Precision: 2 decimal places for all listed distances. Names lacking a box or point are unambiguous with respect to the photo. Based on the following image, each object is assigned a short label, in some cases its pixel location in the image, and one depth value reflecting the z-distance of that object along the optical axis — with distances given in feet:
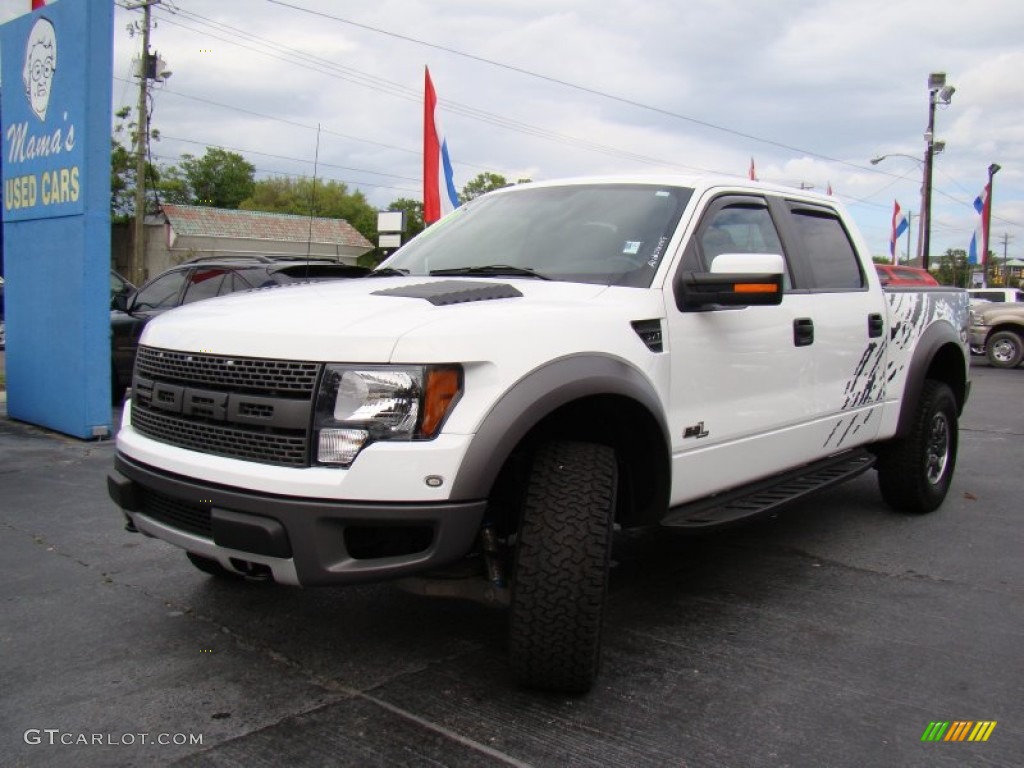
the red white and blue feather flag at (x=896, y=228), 106.63
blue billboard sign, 24.20
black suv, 26.08
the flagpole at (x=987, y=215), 106.52
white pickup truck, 8.63
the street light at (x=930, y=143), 92.79
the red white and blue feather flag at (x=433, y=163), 37.70
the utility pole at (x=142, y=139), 101.45
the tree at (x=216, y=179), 215.10
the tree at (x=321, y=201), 208.64
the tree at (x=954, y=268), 264.52
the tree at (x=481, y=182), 194.59
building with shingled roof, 147.13
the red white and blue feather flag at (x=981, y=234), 106.62
